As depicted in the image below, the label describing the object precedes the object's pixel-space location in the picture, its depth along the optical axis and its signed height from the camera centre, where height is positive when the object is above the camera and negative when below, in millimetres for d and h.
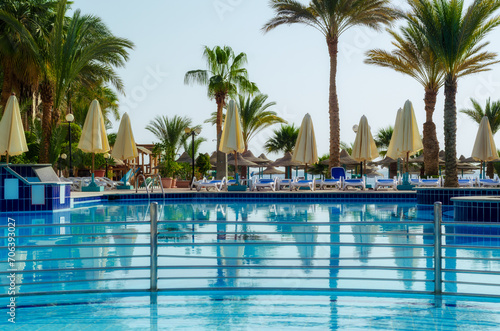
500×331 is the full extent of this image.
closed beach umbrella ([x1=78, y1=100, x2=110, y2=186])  19172 +1631
